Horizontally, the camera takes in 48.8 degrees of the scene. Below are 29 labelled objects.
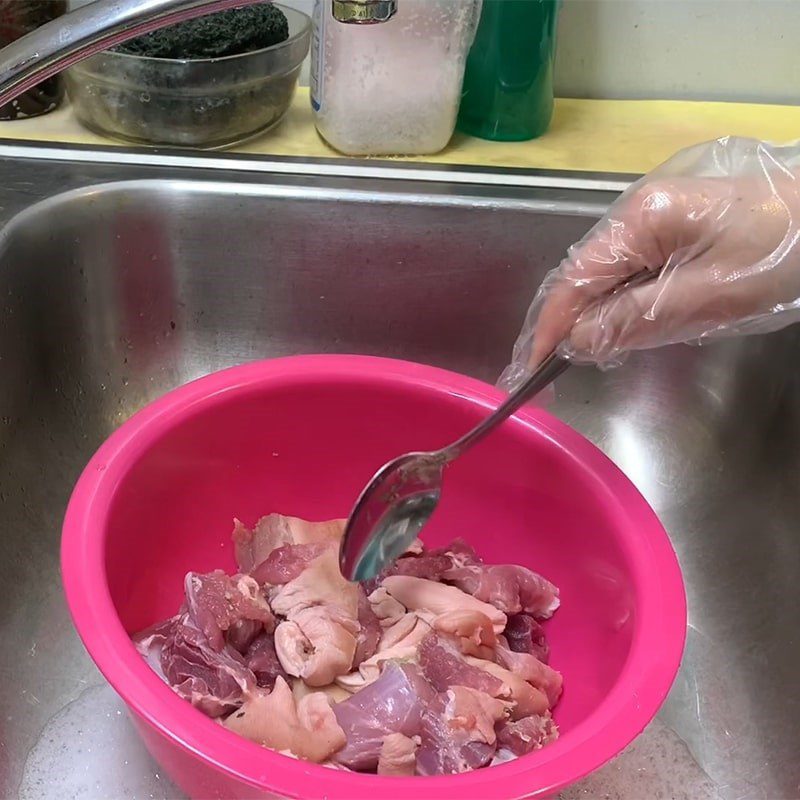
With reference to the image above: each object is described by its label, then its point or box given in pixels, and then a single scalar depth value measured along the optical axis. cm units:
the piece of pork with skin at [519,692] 58
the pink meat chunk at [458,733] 53
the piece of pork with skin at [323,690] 60
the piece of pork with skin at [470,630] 62
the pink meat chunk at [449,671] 58
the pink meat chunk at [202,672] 56
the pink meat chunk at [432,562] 68
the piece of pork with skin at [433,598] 64
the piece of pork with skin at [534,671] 61
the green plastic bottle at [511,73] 82
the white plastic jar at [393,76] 76
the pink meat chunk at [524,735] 56
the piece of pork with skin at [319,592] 63
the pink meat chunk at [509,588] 65
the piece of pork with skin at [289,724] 53
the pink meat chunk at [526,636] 66
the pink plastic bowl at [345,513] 46
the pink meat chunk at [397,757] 53
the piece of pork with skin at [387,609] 65
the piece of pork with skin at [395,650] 61
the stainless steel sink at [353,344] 69
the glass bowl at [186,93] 77
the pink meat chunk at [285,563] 66
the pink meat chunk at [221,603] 59
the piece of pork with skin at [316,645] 59
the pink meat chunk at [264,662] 61
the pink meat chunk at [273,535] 69
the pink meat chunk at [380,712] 54
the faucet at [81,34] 50
